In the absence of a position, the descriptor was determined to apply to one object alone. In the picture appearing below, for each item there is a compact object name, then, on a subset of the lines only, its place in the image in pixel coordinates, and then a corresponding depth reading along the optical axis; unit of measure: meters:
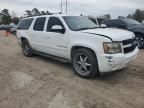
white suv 2.69
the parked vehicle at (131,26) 5.25
